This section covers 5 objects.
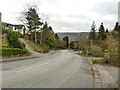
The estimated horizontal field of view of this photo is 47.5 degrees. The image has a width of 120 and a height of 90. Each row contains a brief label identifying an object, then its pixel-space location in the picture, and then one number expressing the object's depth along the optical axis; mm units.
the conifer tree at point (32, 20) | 43828
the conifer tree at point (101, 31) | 65506
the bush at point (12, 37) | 24856
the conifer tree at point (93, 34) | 63244
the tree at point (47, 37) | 51291
